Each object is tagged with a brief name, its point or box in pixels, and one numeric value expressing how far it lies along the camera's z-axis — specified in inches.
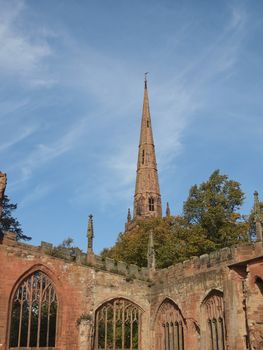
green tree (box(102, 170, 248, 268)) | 1129.4
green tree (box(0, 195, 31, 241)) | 1400.1
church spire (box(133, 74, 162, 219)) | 2687.0
